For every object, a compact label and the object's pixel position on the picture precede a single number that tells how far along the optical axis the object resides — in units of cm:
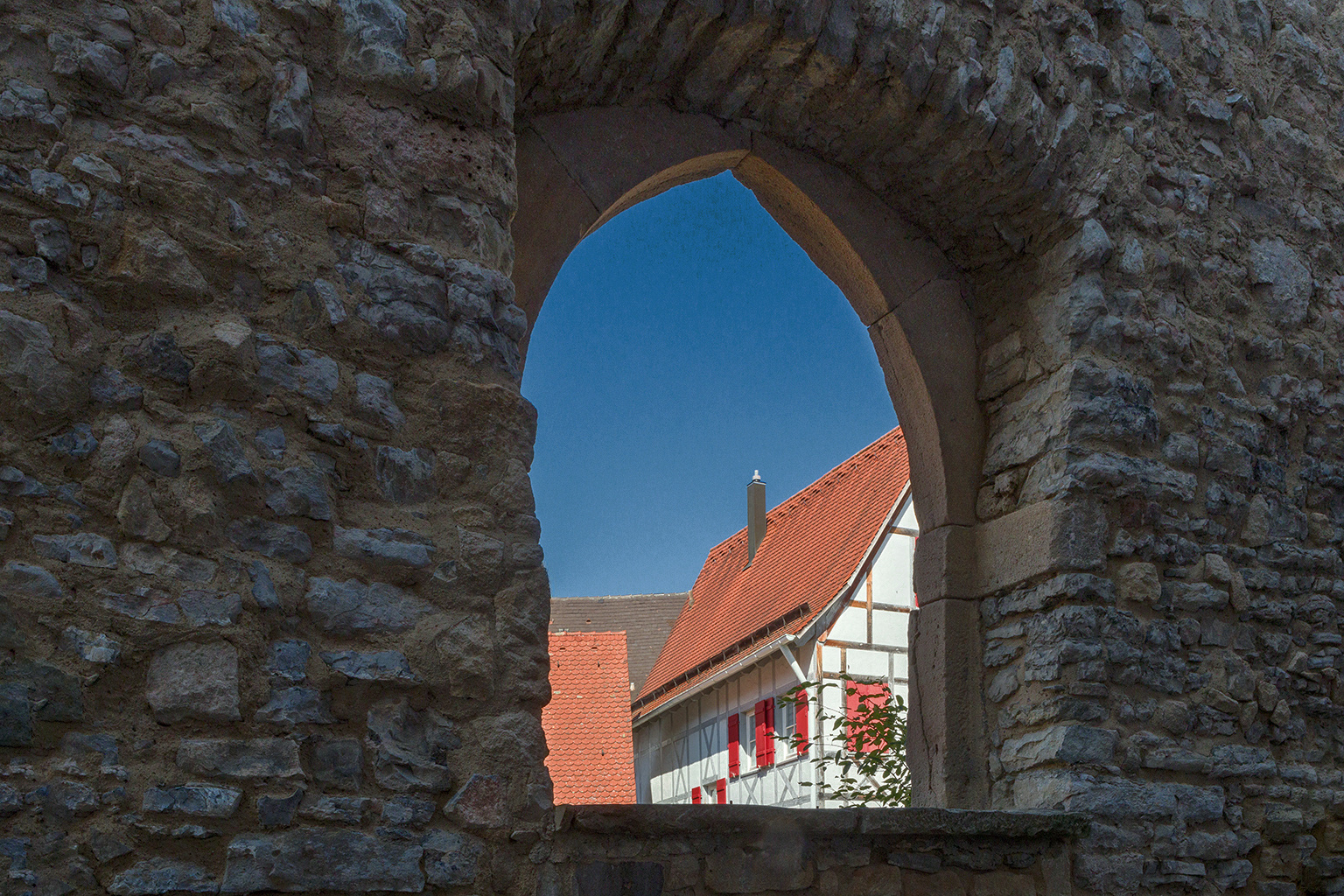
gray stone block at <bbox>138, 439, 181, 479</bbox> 201
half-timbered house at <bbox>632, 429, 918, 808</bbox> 1132
